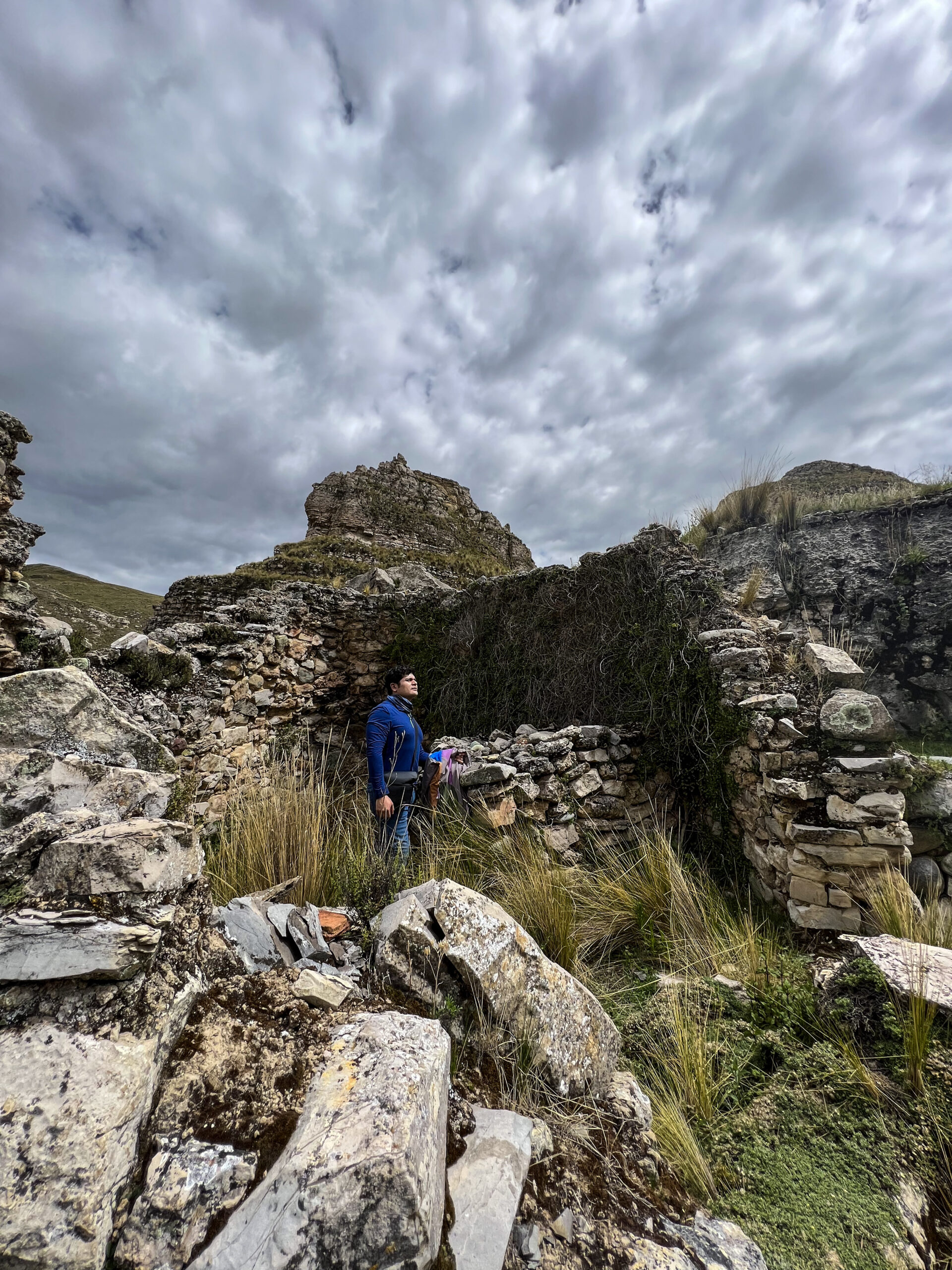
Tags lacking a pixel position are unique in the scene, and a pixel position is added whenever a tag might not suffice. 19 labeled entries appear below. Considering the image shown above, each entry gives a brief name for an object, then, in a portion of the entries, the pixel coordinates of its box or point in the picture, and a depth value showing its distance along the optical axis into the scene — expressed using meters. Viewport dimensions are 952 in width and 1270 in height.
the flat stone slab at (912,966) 2.00
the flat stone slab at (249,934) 1.82
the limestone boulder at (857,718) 3.34
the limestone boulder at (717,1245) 1.28
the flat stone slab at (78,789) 1.77
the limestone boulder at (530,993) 1.76
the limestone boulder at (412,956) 1.77
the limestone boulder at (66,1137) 0.89
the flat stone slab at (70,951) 1.22
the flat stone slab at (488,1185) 1.11
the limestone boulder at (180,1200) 0.97
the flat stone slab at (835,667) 3.86
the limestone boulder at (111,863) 1.42
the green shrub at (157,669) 4.62
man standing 4.02
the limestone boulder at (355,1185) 0.95
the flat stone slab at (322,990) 1.61
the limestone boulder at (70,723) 2.08
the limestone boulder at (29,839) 1.42
